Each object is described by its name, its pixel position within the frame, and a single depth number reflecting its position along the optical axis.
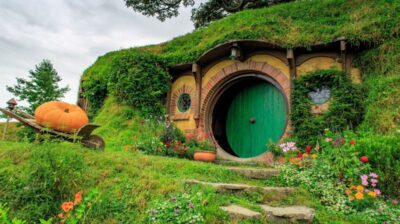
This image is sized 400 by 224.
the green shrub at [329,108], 5.89
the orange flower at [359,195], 3.47
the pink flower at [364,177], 3.71
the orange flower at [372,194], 3.52
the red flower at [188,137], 7.53
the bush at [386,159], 3.83
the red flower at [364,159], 3.91
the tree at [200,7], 14.93
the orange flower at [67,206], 2.34
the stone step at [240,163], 6.50
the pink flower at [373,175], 3.76
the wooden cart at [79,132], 4.83
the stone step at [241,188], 3.45
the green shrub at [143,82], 8.61
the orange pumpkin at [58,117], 4.99
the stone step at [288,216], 2.98
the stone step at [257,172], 4.65
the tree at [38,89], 21.02
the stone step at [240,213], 2.84
